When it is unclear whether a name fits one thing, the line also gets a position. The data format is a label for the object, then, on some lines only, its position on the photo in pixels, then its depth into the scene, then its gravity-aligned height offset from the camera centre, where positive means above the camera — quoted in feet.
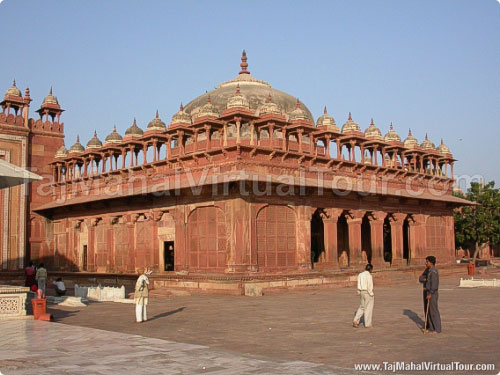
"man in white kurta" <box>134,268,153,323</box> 39.65 -3.52
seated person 63.00 -4.36
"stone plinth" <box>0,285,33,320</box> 40.57 -3.81
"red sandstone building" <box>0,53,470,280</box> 70.23 +7.30
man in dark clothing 32.81 -3.13
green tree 133.49 +5.22
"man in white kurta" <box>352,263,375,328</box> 35.01 -3.43
